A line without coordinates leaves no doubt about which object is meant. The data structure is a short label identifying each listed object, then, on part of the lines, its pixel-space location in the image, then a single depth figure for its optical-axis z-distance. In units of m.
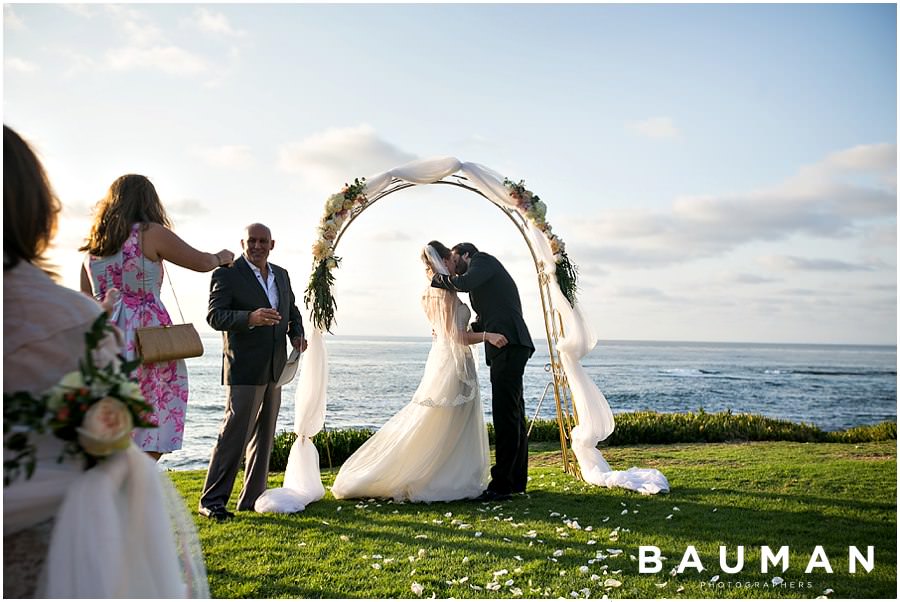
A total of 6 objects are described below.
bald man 6.14
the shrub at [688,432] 10.99
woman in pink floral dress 4.43
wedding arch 7.40
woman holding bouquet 2.16
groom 7.17
